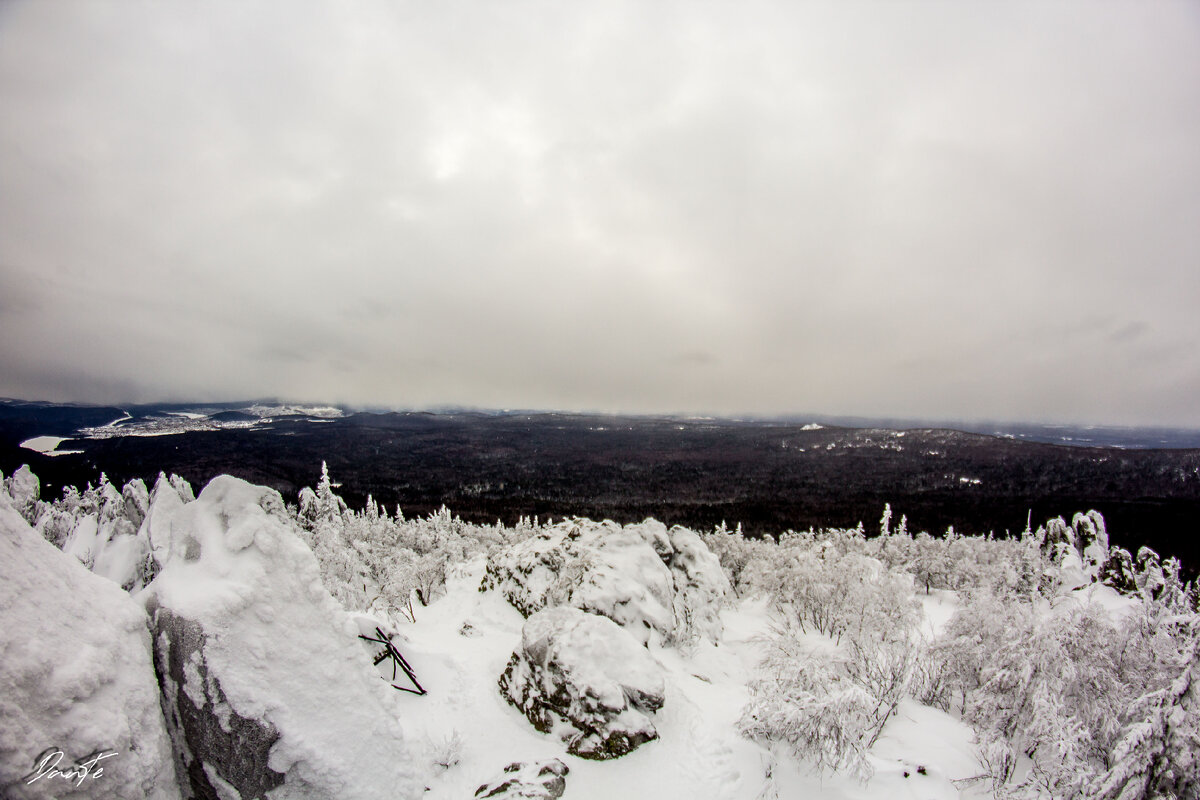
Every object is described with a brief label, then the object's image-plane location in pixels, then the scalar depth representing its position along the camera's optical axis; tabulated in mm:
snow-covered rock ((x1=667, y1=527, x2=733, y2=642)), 19000
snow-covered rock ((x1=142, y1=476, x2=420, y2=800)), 4832
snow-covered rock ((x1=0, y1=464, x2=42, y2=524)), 29188
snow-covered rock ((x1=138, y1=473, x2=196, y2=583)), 5863
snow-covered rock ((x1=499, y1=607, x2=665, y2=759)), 9164
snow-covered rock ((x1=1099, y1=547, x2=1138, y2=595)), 25844
